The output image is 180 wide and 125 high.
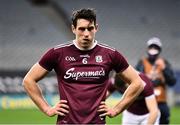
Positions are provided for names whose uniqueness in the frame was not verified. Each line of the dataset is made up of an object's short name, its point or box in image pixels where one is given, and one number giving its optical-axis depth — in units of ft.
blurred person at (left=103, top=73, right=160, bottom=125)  54.88
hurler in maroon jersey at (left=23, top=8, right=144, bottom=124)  39.65
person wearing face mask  75.46
